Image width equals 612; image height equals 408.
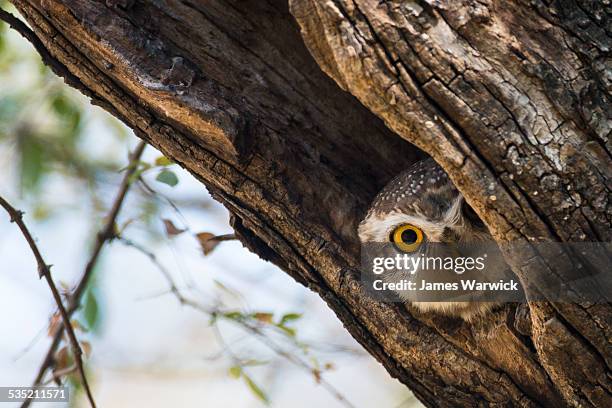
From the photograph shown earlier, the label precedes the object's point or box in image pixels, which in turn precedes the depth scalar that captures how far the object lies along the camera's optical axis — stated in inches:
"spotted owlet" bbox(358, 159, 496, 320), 98.5
